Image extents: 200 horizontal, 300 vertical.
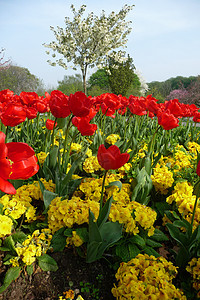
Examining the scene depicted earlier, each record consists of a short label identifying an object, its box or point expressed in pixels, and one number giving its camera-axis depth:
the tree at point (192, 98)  18.23
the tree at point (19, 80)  19.92
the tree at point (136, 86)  22.59
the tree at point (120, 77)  21.94
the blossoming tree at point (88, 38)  16.77
